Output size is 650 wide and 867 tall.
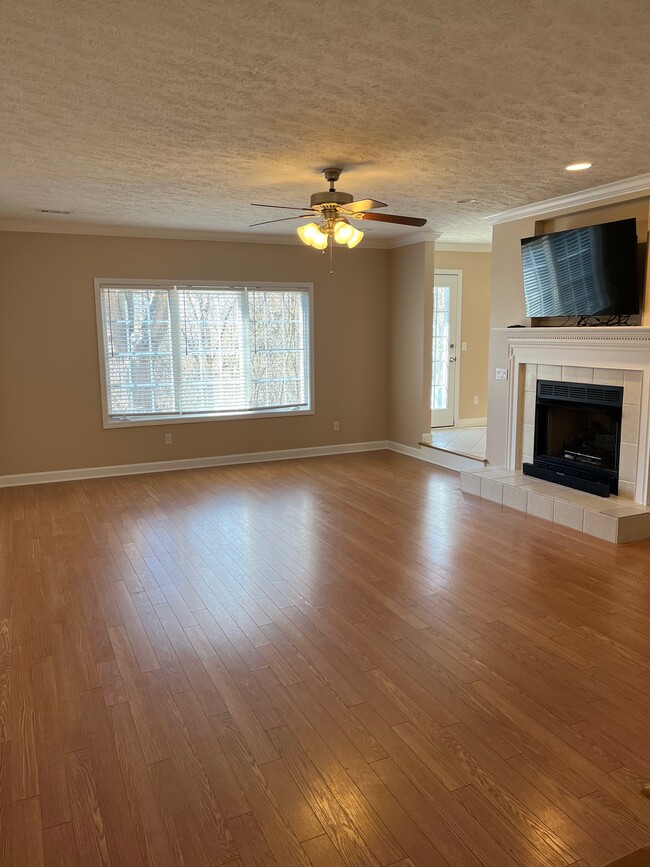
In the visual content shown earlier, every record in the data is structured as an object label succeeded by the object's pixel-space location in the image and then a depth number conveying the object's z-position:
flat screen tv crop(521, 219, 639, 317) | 4.64
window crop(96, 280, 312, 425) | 6.70
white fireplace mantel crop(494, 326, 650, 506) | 4.68
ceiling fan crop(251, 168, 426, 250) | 4.12
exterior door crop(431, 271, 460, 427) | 8.58
